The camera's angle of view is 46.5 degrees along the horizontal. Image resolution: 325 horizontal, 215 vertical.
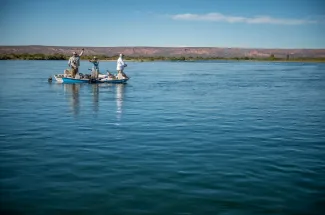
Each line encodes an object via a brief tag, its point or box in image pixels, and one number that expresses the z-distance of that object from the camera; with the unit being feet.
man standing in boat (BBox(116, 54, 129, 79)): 108.68
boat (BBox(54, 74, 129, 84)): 109.29
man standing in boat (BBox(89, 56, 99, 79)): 113.00
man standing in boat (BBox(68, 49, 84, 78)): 104.27
